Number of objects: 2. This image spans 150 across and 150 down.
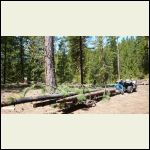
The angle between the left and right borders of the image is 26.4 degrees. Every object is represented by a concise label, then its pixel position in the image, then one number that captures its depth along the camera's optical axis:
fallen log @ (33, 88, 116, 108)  9.07
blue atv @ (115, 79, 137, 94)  9.50
